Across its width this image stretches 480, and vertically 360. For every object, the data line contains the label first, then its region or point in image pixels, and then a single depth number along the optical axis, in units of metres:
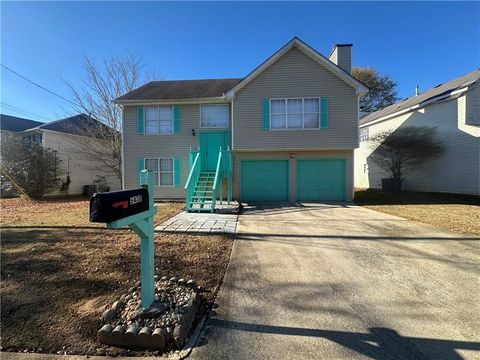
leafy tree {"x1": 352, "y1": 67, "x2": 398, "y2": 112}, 34.62
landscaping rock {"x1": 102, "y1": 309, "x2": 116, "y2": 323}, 2.81
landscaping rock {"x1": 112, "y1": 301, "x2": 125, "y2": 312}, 2.96
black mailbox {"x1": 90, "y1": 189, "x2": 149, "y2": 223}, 2.20
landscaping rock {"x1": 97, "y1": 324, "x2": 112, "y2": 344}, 2.57
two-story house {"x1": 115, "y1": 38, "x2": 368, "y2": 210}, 12.74
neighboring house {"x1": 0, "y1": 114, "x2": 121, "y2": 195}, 20.14
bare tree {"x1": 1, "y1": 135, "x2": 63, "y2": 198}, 16.30
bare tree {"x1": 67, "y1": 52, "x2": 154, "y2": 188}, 19.97
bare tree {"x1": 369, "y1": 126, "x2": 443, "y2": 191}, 15.88
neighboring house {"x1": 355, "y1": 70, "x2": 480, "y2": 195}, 14.10
